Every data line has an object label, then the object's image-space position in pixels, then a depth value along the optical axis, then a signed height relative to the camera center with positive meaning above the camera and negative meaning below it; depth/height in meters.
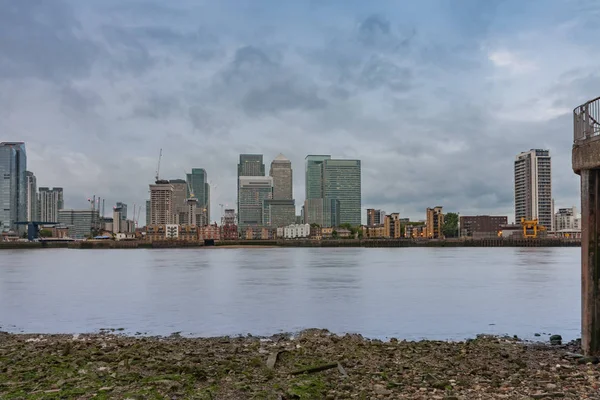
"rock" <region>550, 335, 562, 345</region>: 20.12 -4.41
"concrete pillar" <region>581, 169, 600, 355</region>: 15.43 -1.05
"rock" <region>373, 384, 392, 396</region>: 11.81 -3.71
